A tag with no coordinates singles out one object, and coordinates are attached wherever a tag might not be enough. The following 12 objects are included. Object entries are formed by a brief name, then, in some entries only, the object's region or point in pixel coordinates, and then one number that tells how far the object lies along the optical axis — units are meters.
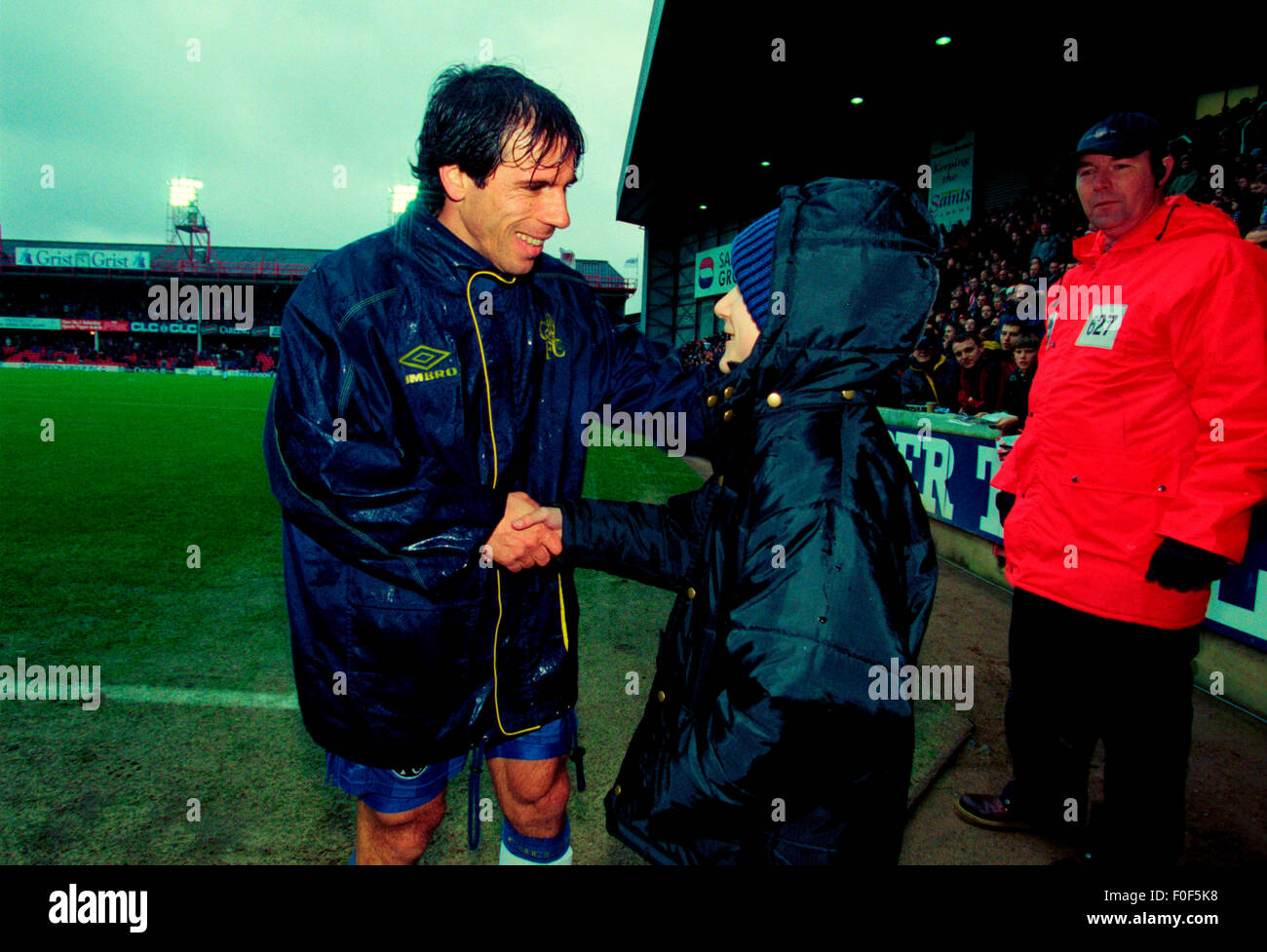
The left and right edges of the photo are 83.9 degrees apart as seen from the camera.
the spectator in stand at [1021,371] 5.21
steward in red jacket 1.88
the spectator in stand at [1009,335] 5.54
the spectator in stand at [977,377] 6.46
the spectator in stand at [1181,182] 4.80
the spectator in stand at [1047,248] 9.14
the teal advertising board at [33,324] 55.88
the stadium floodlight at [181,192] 56.81
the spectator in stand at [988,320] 10.90
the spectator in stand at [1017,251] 12.46
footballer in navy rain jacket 1.42
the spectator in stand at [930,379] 7.14
